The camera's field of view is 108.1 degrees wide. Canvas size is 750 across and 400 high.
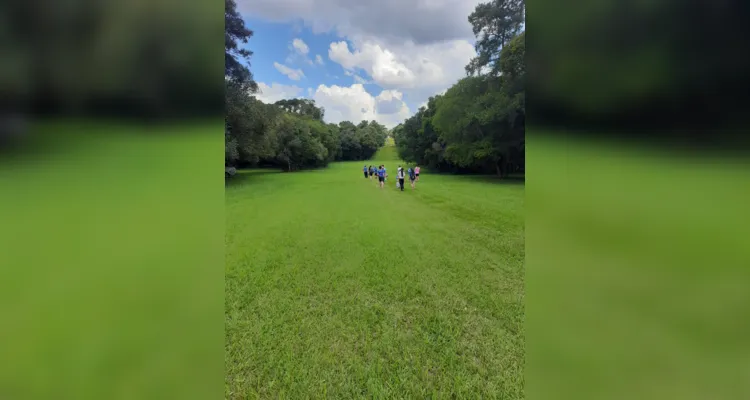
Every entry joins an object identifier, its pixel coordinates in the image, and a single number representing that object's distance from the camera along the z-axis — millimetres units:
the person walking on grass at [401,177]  10297
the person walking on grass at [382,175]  11624
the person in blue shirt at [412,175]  11195
